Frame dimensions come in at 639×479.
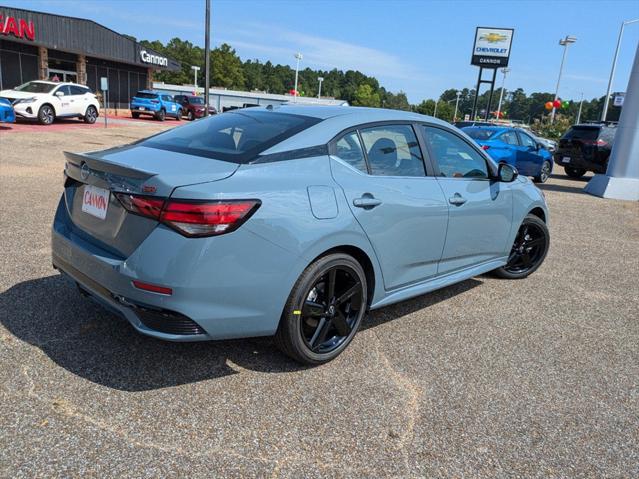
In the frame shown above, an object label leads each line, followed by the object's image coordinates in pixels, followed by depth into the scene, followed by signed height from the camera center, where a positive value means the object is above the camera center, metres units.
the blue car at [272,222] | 2.65 -0.71
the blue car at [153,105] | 30.77 -1.13
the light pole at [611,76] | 42.69 +3.95
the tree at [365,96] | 114.30 +1.60
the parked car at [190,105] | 35.06 -1.09
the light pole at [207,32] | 19.78 +2.11
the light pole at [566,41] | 55.72 +8.27
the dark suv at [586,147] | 16.44 -0.76
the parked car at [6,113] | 16.94 -1.27
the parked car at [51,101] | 19.70 -0.95
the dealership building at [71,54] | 27.38 +1.45
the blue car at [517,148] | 13.65 -0.83
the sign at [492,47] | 38.28 +4.82
